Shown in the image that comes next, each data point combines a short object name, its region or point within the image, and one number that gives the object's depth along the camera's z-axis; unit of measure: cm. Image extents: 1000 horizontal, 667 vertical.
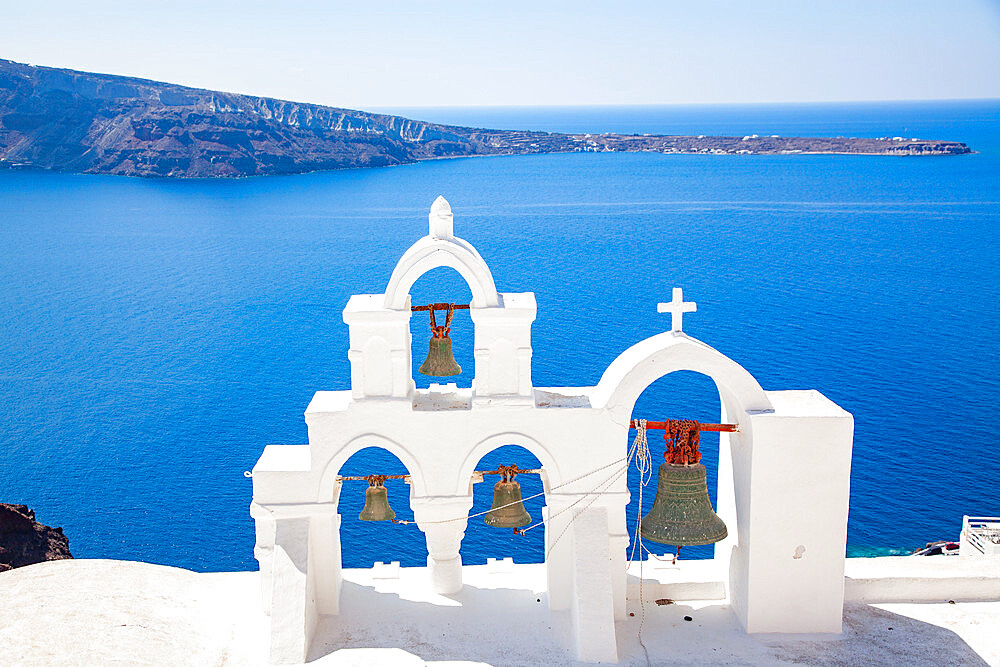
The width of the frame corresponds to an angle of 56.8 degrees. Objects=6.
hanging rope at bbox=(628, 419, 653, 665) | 1319
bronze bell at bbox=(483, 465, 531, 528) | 1425
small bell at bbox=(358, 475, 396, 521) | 1466
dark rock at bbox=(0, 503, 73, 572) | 2327
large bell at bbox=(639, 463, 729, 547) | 1291
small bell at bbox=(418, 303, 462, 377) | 1430
